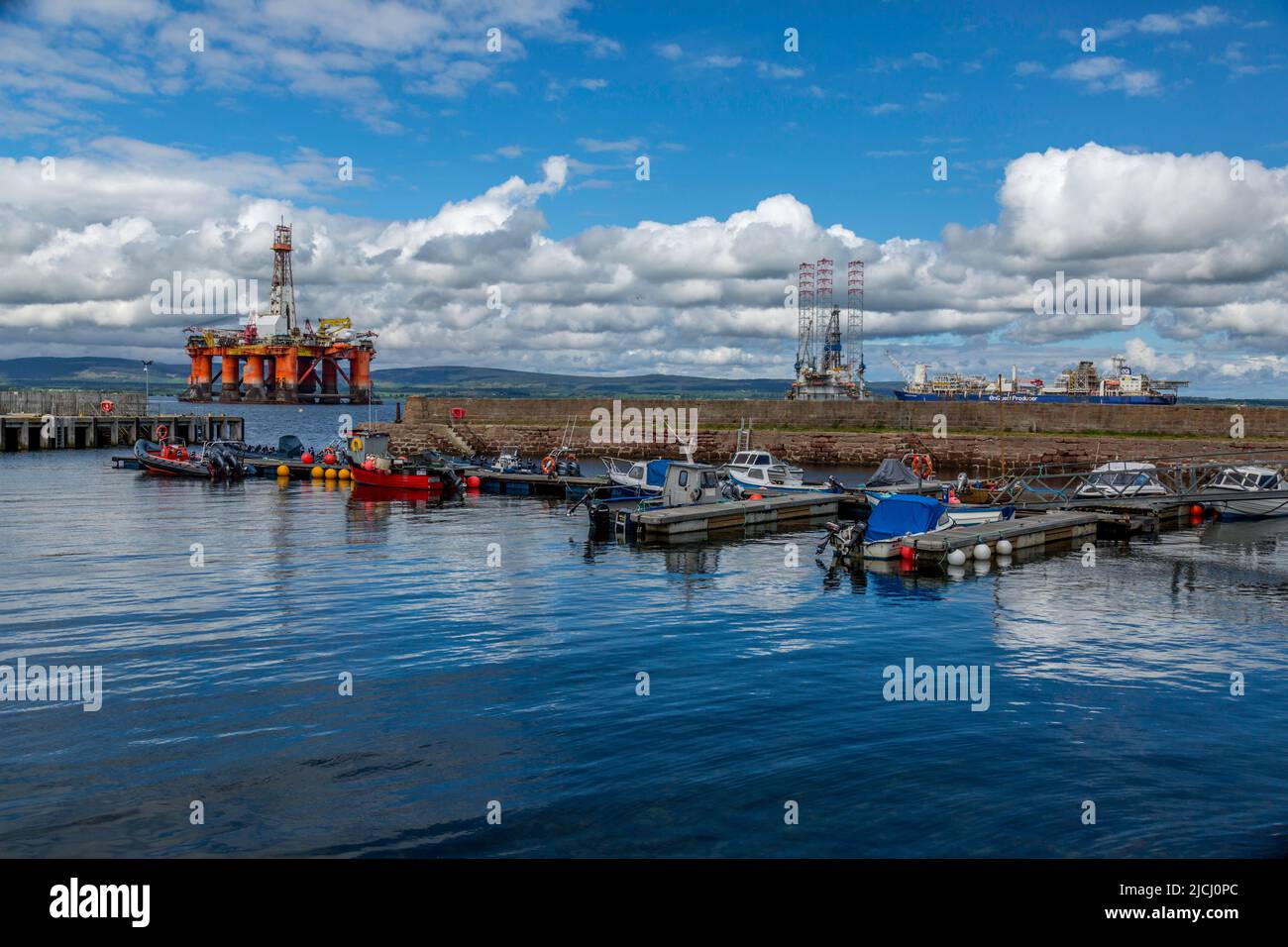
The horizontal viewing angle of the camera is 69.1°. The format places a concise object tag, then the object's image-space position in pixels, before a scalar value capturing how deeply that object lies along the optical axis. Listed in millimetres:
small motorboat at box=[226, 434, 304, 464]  63531
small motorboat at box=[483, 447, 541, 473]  54812
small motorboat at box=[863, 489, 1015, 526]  34031
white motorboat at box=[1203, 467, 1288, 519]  40094
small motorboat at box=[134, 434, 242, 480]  58562
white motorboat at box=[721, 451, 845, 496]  44062
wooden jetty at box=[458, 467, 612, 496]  49688
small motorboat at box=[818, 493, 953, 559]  29453
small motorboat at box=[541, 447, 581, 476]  52719
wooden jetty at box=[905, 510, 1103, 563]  29141
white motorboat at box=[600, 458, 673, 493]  44562
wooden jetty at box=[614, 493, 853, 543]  35125
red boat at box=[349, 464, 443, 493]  50625
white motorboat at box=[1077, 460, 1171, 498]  41375
